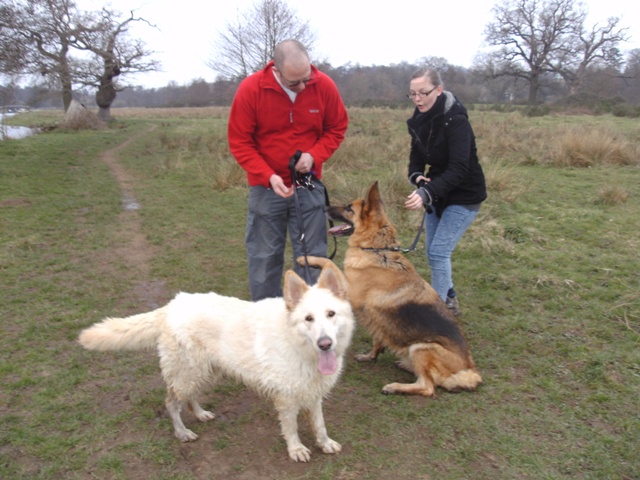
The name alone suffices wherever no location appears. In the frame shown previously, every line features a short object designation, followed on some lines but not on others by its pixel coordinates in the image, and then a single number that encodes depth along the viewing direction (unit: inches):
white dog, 103.7
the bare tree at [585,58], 1748.3
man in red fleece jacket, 130.9
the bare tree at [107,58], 963.3
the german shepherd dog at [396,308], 138.4
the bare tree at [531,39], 1790.1
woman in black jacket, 147.1
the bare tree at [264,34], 917.2
